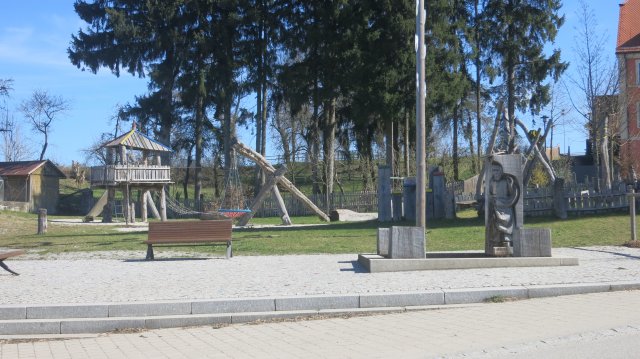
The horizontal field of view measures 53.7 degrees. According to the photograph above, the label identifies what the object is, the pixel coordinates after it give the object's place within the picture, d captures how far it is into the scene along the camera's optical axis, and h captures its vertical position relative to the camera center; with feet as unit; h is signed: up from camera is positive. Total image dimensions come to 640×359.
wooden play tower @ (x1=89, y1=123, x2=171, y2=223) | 118.83 +6.46
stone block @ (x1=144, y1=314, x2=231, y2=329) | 29.91 -5.44
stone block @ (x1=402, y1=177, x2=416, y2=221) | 86.69 +0.92
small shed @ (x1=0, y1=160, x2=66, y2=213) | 164.55 +6.14
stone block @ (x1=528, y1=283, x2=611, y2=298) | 34.37 -4.72
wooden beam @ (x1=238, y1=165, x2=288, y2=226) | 100.01 +2.57
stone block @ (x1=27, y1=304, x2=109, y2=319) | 30.63 -5.03
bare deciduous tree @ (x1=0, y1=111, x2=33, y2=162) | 250.78 +21.92
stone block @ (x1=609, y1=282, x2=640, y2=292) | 35.70 -4.69
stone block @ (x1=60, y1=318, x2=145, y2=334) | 29.60 -5.55
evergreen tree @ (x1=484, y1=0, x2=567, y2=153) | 136.15 +35.08
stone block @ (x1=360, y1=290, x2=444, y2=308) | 32.27 -4.86
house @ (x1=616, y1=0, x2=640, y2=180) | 108.02 +20.90
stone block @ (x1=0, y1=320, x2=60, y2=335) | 29.63 -5.59
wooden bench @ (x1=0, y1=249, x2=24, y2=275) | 41.20 -3.11
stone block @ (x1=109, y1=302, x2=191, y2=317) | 30.76 -4.98
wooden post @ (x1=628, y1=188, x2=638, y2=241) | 55.90 -0.99
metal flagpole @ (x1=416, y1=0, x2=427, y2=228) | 52.54 +8.66
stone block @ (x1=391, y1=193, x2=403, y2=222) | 88.22 -0.31
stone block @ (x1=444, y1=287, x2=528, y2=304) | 33.12 -4.76
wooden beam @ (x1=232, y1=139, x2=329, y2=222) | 100.58 +7.63
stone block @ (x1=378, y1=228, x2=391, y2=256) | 44.39 -2.61
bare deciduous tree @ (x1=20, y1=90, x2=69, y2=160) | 223.30 +29.05
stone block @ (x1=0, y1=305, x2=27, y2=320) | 30.63 -5.09
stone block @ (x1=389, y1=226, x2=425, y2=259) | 42.06 -2.60
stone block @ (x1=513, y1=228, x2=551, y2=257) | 43.04 -2.75
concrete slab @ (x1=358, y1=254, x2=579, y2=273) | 40.52 -3.84
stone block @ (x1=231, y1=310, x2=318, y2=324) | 30.60 -5.36
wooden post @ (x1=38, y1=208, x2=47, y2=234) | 85.08 -1.79
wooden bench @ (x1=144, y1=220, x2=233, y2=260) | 49.57 -2.03
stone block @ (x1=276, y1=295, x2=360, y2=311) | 31.63 -4.89
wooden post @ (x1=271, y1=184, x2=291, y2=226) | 104.58 -0.04
